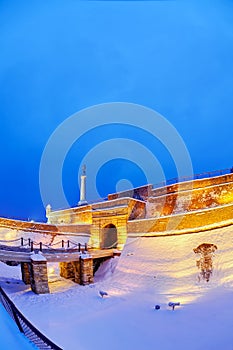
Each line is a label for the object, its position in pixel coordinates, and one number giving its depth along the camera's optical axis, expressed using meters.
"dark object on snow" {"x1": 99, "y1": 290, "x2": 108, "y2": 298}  11.41
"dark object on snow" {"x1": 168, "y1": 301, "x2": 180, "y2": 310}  9.48
